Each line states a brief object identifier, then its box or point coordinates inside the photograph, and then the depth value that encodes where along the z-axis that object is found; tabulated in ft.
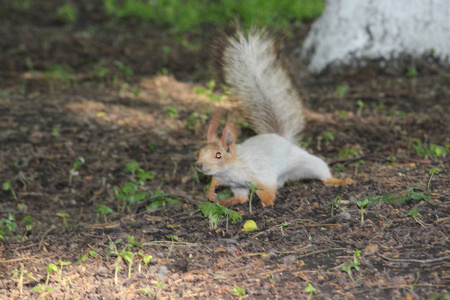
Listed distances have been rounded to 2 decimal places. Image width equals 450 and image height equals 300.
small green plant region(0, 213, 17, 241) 26.58
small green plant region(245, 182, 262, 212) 23.98
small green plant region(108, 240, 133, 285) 19.33
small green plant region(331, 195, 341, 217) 23.24
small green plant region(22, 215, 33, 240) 29.12
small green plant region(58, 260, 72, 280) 19.98
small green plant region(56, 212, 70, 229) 28.55
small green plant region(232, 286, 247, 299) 17.75
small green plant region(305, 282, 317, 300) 17.24
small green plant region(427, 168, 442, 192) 24.64
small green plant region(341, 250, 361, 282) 18.34
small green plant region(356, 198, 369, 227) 21.82
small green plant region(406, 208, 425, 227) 21.11
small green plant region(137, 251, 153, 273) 19.86
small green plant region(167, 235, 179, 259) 20.83
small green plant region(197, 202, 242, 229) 22.30
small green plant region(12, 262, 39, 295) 19.21
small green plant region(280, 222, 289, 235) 21.99
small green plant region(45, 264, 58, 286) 19.61
